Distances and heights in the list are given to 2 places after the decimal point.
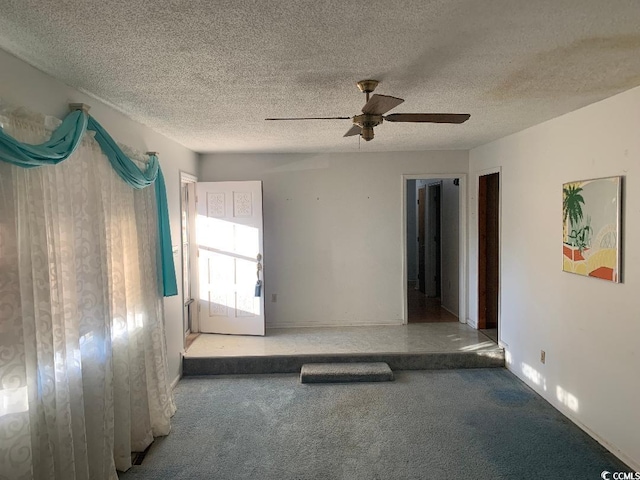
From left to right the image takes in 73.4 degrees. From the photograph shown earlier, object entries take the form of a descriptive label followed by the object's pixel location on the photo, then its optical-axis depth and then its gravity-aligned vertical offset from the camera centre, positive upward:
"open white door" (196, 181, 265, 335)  5.21 -0.42
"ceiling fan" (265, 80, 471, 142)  2.46 +0.58
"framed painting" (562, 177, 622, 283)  2.89 -0.13
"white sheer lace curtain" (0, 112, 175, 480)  1.84 -0.53
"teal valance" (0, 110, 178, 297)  1.78 +0.32
